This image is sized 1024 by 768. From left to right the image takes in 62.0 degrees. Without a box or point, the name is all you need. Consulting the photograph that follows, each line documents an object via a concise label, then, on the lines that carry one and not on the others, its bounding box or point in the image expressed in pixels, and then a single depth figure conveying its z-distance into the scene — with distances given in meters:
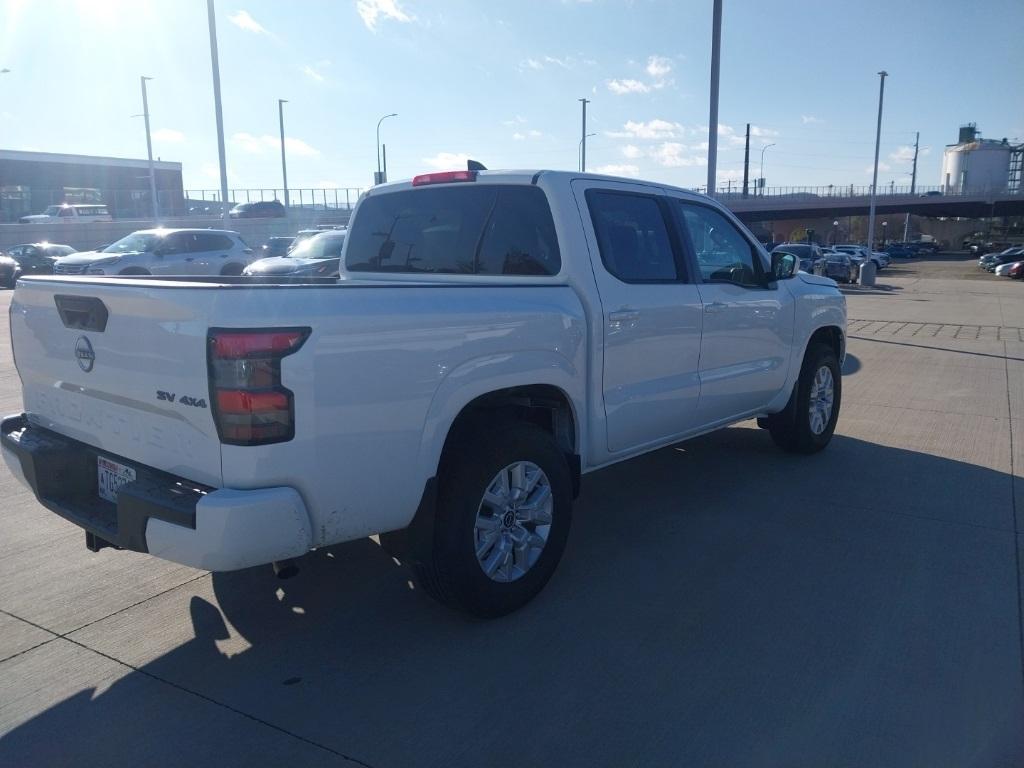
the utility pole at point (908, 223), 107.85
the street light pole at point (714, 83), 13.65
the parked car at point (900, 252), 80.00
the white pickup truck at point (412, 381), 3.03
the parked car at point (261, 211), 49.03
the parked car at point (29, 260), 29.53
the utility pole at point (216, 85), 24.03
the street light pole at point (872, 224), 33.09
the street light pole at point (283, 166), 46.44
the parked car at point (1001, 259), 53.75
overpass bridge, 87.31
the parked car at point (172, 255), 20.39
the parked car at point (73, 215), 45.66
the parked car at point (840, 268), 36.50
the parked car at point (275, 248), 24.52
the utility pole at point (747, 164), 86.12
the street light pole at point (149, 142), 44.22
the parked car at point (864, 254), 53.05
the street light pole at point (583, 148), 45.96
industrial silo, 113.19
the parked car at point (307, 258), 16.23
